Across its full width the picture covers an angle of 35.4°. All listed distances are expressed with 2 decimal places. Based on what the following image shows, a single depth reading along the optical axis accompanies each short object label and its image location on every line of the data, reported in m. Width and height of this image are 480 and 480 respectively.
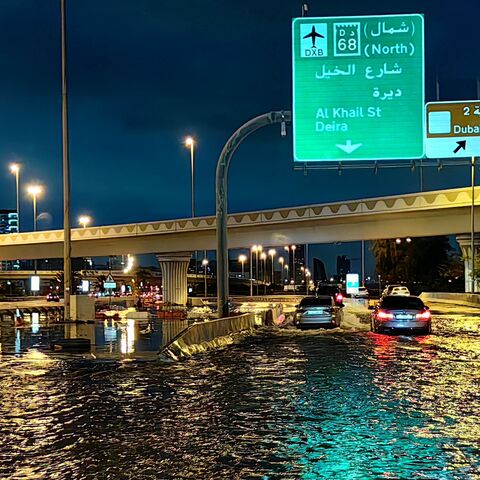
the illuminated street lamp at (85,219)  86.06
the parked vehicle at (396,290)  62.12
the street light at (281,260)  186.50
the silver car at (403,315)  28.14
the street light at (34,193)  76.12
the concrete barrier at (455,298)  59.81
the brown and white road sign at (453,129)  24.38
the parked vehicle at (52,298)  58.67
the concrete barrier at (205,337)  20.60
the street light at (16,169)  76.31
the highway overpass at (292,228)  51.78
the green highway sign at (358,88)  23.53
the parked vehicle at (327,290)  54.97
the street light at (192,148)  65.94
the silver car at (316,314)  32.44
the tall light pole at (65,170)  31.23
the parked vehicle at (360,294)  76.65
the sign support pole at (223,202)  25.11
